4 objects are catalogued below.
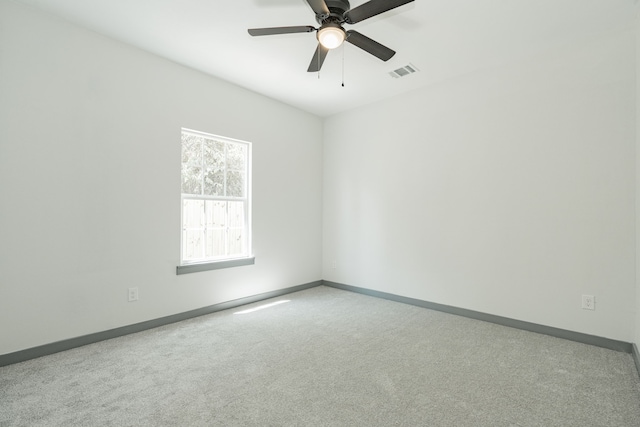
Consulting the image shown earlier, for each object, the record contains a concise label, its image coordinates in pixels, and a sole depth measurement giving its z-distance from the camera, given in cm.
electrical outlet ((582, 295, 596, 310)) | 282
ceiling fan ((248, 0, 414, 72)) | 204
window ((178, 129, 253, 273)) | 362
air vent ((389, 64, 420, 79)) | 347
